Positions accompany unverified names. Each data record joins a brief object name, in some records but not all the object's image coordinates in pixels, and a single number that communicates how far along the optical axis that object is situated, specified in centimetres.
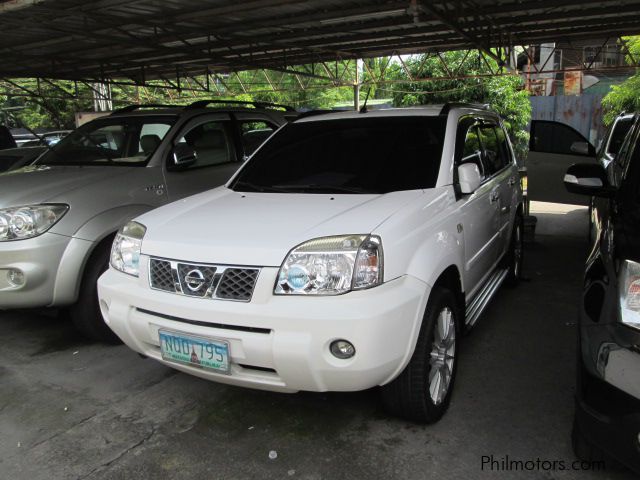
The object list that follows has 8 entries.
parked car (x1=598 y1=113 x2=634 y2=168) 653
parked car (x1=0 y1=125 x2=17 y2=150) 873
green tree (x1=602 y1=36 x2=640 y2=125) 1118
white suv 234
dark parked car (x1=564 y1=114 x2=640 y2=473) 196
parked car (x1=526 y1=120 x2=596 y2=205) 656
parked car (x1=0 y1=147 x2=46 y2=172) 651
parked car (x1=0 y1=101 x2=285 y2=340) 370
